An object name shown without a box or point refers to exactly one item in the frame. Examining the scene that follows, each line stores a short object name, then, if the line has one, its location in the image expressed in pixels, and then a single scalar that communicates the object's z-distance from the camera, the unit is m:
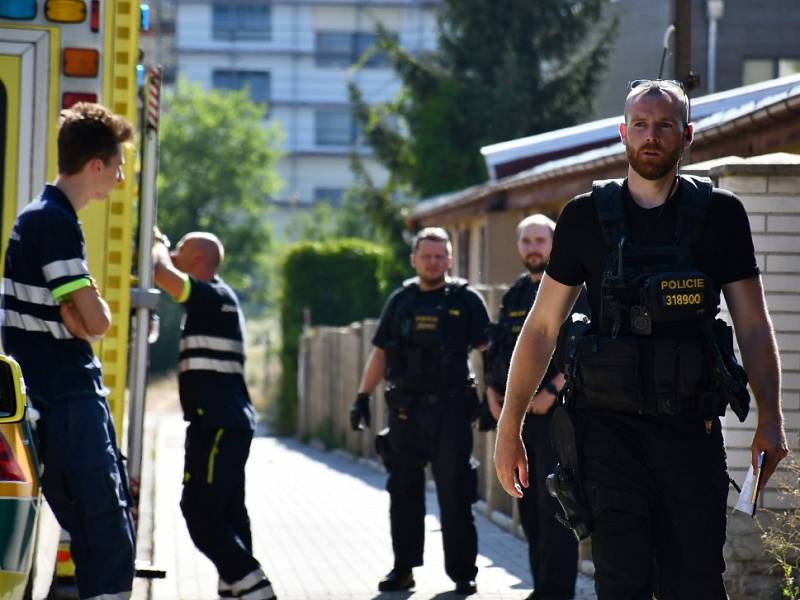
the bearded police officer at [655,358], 9.08
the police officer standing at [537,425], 15.26
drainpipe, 55.65
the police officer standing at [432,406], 17.16
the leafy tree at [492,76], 63.73
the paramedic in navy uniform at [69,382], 10.81
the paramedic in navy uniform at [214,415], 14.71
